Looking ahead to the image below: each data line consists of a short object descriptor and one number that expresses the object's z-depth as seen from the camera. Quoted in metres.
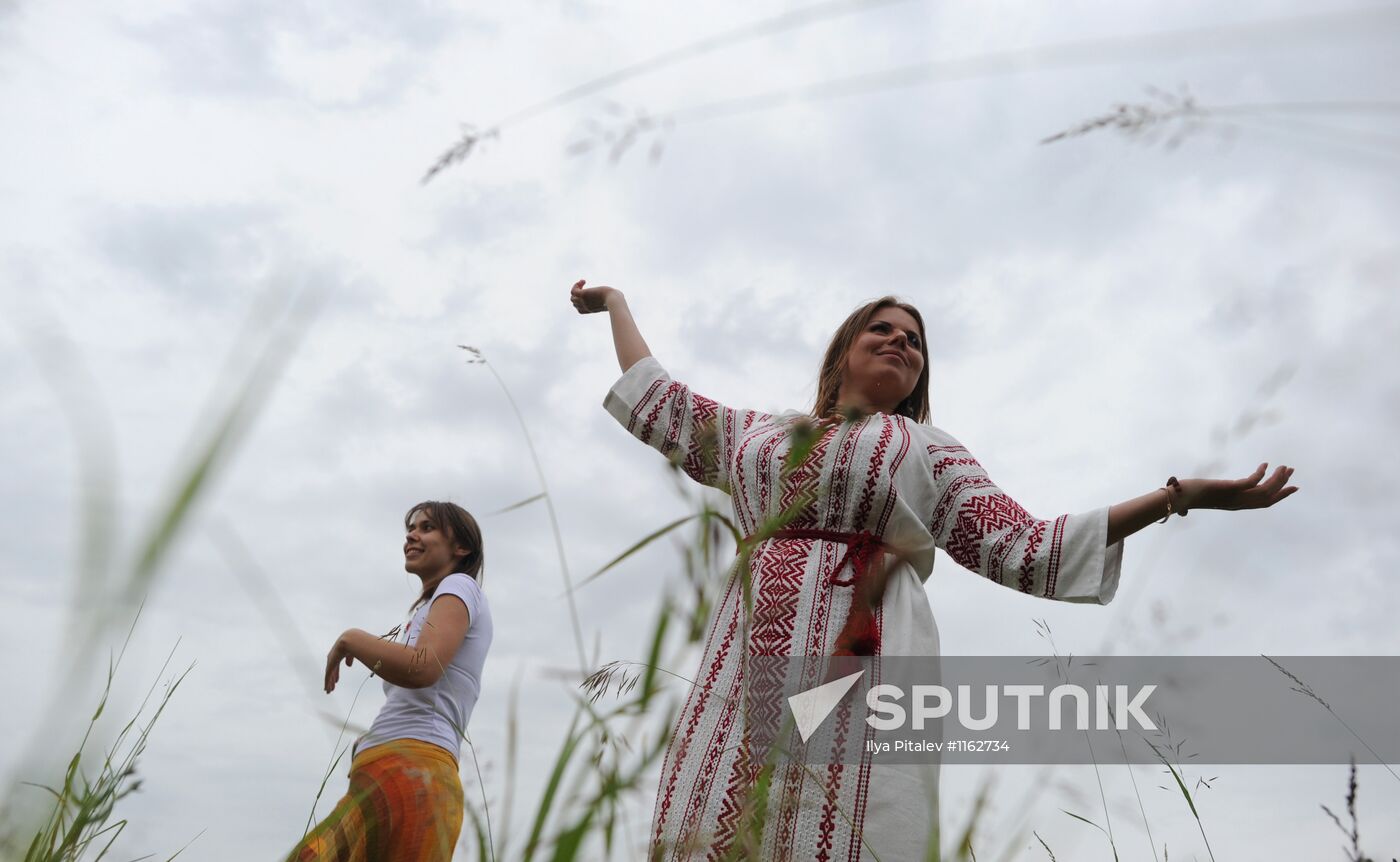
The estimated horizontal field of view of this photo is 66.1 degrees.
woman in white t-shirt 2.57
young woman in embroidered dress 1.94
